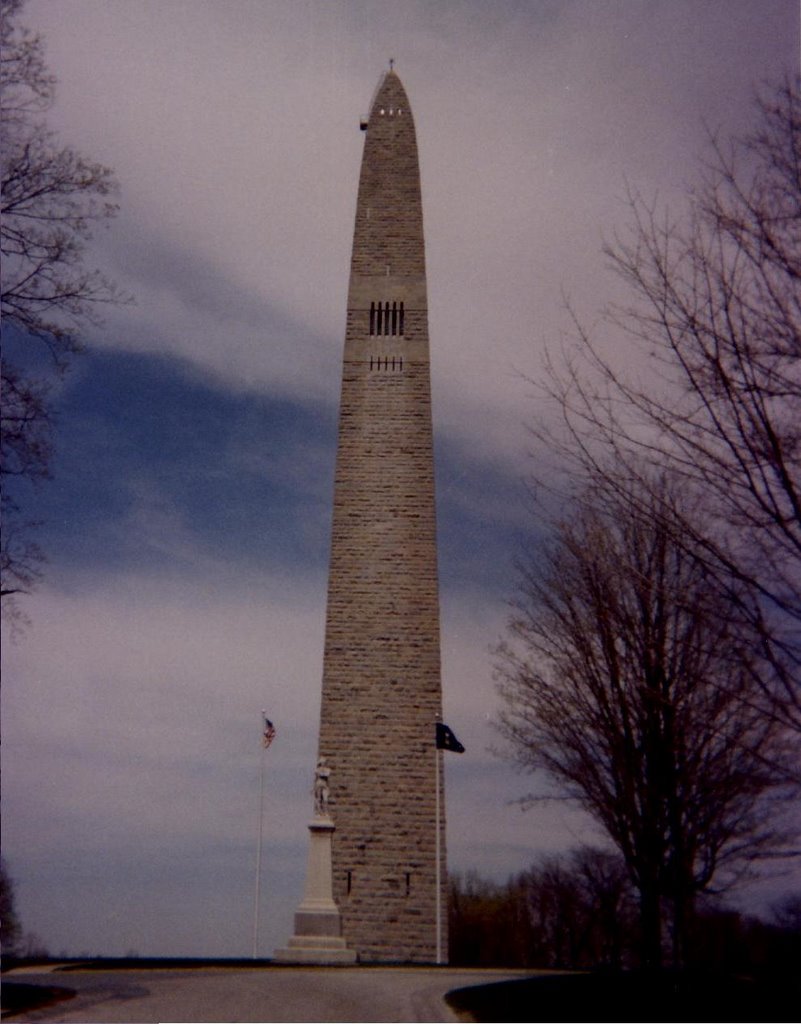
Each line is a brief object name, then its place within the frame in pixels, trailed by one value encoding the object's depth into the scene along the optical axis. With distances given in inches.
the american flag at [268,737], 868.6
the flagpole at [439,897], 884.6
